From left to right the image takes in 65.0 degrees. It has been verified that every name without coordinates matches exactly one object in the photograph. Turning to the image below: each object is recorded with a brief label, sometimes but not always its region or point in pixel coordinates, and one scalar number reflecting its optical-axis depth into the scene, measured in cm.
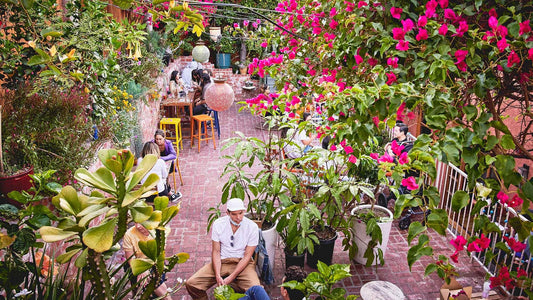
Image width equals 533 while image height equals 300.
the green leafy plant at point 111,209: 114
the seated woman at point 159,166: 583
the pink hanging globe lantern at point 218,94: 594
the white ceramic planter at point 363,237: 520
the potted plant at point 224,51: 1433
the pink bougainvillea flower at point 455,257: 230
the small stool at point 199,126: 914
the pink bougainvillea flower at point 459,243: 226
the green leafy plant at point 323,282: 234
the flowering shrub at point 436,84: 201
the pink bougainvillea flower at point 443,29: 234
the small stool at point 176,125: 847
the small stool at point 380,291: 409
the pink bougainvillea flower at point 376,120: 258
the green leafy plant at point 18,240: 158
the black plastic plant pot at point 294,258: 496
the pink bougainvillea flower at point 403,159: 237
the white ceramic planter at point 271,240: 487
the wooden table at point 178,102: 945
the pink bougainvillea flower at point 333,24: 339
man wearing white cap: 434
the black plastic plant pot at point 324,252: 503
